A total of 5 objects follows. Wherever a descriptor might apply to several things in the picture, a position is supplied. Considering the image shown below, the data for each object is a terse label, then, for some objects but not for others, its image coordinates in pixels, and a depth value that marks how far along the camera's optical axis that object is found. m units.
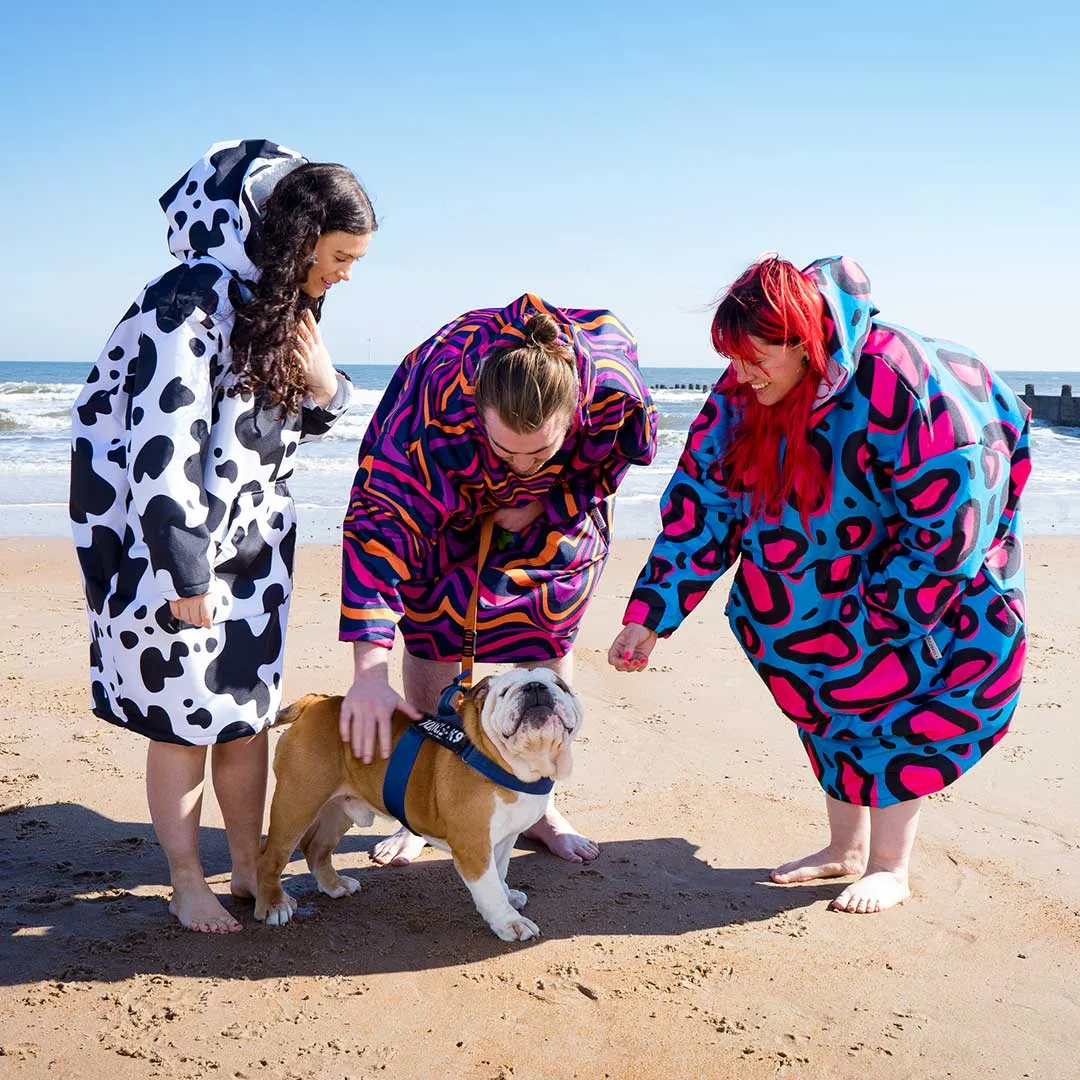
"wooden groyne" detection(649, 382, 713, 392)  59.50
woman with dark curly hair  3.12
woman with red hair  3.26
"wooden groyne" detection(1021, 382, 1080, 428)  29.05
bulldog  3.28
